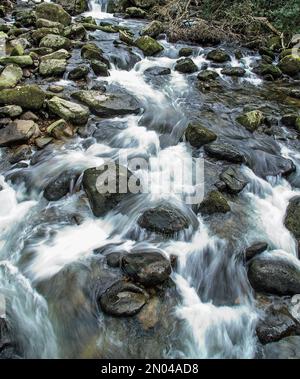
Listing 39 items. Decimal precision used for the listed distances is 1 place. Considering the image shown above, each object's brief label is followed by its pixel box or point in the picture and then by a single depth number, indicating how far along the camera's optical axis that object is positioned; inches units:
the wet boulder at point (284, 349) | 153.7
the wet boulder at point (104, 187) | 208.8
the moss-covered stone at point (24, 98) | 274.7
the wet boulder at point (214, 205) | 215.2
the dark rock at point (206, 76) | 386.9
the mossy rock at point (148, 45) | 435.5
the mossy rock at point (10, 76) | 304.8
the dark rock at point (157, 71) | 391.9
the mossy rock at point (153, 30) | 489.7
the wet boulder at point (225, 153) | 256.7
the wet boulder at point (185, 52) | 443.2
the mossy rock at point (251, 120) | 300.4
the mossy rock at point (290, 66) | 411.3
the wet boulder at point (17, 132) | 248.5
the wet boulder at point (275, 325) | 158.6
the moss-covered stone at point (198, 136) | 271.6
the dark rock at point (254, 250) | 190.9
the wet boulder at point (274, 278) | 174.2
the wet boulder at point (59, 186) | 218.4
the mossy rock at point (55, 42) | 397.1
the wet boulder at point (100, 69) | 363.6
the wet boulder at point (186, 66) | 400.5
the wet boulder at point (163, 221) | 195.9
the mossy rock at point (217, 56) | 434.9
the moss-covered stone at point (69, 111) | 275.0
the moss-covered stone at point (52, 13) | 483.5
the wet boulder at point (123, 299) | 157.1
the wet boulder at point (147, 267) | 166.6
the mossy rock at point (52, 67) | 341.7
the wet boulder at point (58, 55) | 367.2
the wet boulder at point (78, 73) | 343.6
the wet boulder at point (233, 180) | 233.6
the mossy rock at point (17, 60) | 342.3
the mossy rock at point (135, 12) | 589.9
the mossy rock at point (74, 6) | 580.8
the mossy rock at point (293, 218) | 208.1
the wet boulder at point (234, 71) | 402.9
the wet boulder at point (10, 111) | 264.9
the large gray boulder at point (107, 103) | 298.2
